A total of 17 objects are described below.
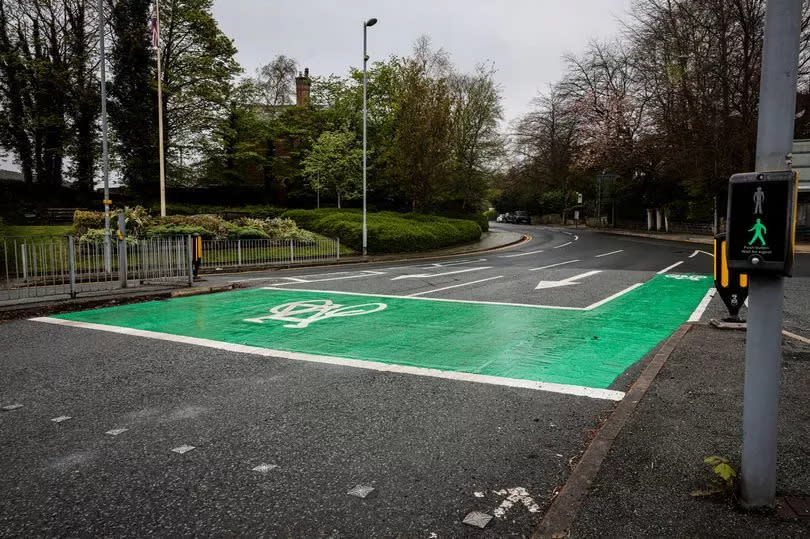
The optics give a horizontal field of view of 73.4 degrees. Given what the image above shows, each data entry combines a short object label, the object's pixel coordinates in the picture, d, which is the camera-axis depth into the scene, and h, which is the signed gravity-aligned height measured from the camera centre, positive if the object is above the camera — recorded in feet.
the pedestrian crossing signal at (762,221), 9.16 -0.06
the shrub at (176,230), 75.72 -1.40
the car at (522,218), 238.07 +0.31
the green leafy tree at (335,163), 128.98 +13.41
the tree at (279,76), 186.29 +49.12
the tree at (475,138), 155.74 +23.67
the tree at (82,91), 119.55 +28.38
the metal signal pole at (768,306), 9.35 -1.55
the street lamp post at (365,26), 87.23 +31.34
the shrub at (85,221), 74.81 -0.06
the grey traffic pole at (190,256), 43.39 -2.88
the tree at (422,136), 107.55 +16.47
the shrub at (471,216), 155.02 +0.84
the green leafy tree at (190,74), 121.70 +32.96
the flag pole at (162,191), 94.02 +5.22
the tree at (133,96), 117.08 +26.97
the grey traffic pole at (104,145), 53.21 +8.15
